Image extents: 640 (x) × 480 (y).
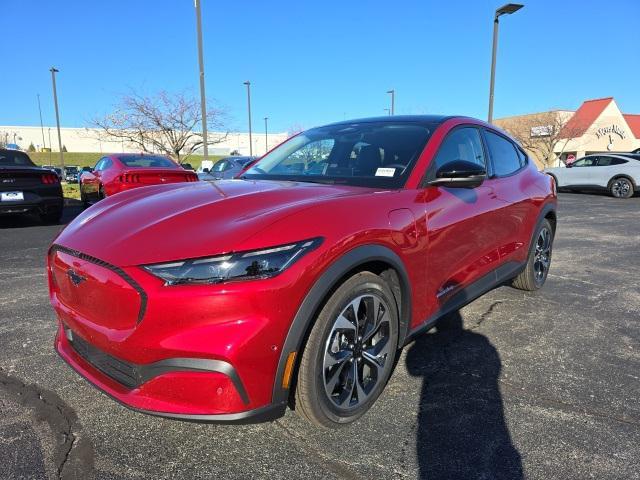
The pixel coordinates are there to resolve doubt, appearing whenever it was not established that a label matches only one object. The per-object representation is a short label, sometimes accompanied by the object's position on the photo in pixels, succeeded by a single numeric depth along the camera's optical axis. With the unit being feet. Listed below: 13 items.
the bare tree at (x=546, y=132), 119.85
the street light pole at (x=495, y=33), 46.44
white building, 249.75
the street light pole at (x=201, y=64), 47.42
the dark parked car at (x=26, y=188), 25.55
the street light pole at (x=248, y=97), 119.96
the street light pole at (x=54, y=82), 97.70
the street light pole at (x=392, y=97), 98.58
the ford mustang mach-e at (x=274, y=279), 5.93
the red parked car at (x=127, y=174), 30.19
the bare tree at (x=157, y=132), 70.28
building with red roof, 121.70
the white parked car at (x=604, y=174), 51.80
